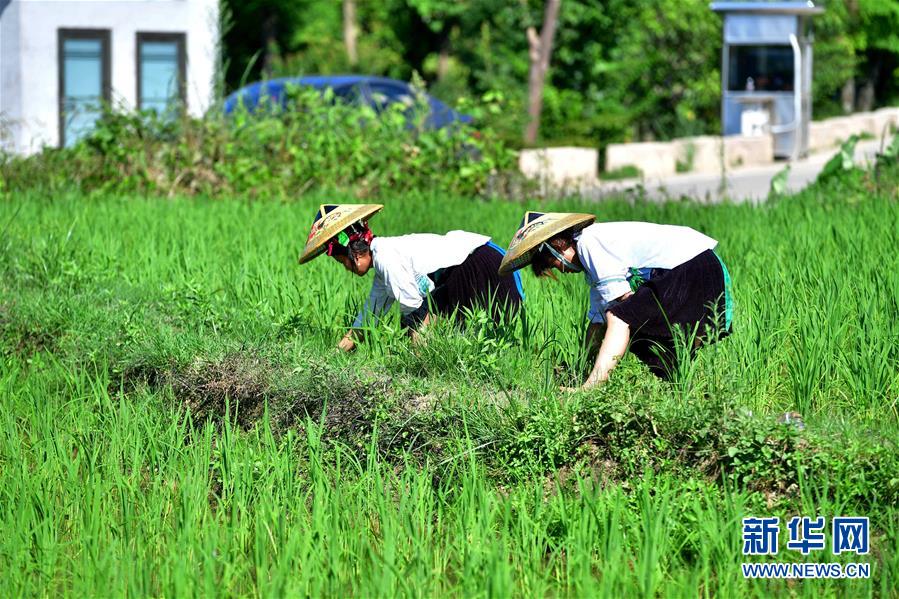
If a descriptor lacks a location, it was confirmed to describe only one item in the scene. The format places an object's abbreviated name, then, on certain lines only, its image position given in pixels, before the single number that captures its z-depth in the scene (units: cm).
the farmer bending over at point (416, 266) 1143
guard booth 4047
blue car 2763
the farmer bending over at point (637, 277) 1023
